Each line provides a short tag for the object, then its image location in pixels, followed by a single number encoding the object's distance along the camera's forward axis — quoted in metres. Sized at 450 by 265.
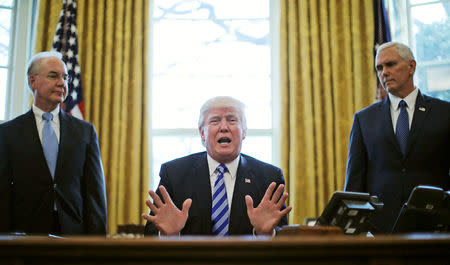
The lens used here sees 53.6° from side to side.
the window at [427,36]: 4.47
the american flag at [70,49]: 4.30
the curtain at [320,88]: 4.31
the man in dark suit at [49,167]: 2.61
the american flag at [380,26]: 4.45
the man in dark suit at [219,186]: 2.21
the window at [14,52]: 4.66
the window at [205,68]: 4.74
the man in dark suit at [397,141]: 2.71
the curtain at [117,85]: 4.30
